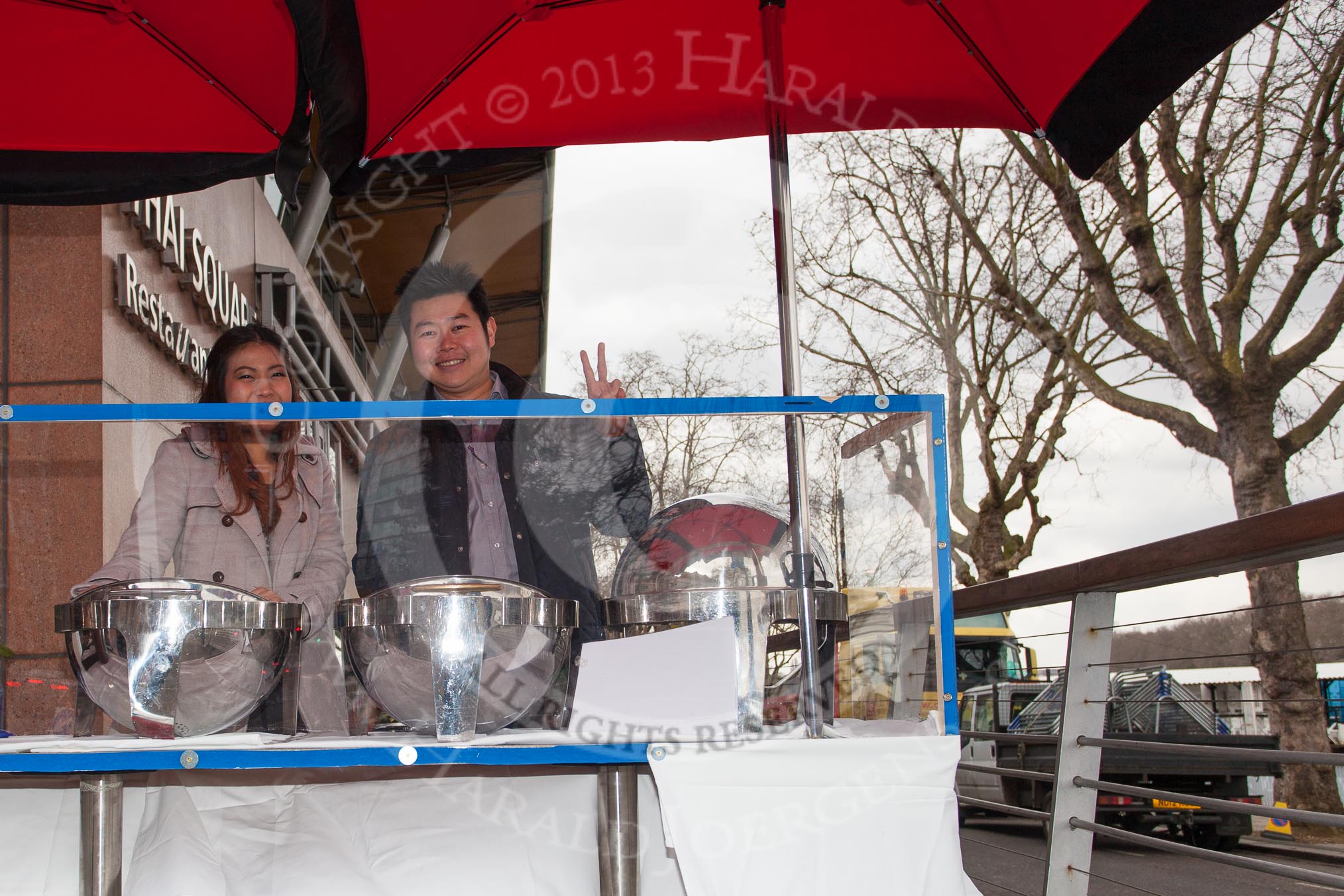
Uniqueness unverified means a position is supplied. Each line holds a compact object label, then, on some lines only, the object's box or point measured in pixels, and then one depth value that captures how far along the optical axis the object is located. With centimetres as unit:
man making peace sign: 172
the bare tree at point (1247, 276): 1070
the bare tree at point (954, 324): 1537
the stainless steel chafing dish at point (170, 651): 153
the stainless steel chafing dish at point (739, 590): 158
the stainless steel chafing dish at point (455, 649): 151
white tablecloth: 145
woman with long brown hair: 171
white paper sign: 151
